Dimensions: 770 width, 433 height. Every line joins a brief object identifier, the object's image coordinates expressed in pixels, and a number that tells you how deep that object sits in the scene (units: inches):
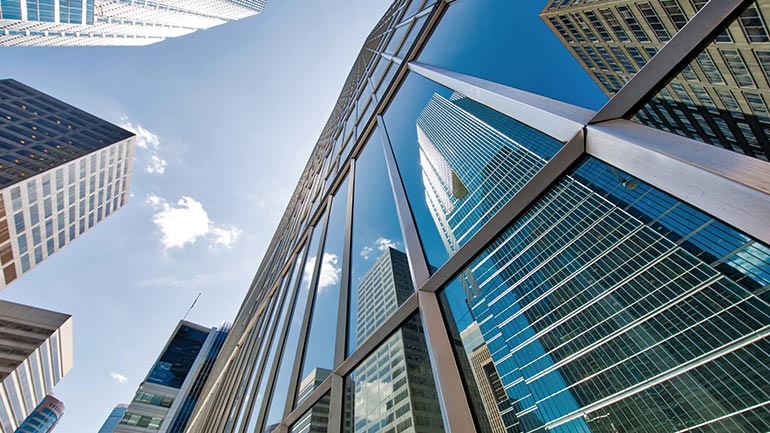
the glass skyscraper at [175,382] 2247.8
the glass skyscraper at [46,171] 1828.2
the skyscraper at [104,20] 1829.5
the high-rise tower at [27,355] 1889.8
